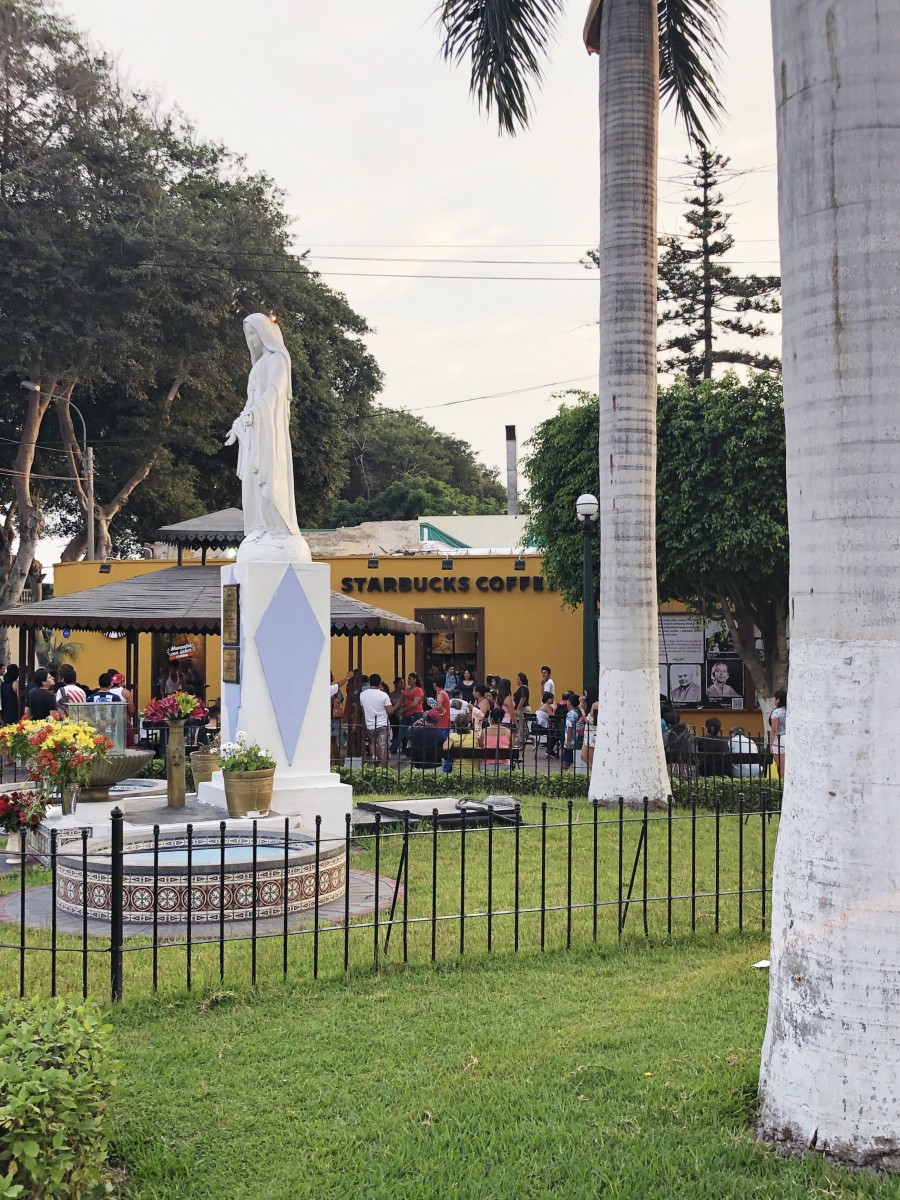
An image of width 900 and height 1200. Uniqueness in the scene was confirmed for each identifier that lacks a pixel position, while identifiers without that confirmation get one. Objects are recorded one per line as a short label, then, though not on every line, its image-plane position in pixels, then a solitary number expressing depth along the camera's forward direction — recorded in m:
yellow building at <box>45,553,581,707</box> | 26.00
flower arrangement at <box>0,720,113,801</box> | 9.42
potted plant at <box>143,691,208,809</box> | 10.78
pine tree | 33.25
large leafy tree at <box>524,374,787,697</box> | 20.11
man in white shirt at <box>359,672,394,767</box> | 17.38
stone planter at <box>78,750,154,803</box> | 11.06
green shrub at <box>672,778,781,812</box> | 12.99
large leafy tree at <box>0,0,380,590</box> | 26.78
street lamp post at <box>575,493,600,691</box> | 16.86
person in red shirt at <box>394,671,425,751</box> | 18.40
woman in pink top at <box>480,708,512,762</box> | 16.28
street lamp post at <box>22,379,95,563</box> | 30.03
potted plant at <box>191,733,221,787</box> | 12.27
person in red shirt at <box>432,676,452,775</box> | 17.52
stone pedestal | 10.84
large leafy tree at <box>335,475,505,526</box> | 46.44
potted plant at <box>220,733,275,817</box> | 9.95
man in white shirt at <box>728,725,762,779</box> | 14.60
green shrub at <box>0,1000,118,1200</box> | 3.34
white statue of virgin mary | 11.38
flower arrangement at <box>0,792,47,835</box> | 9.41
